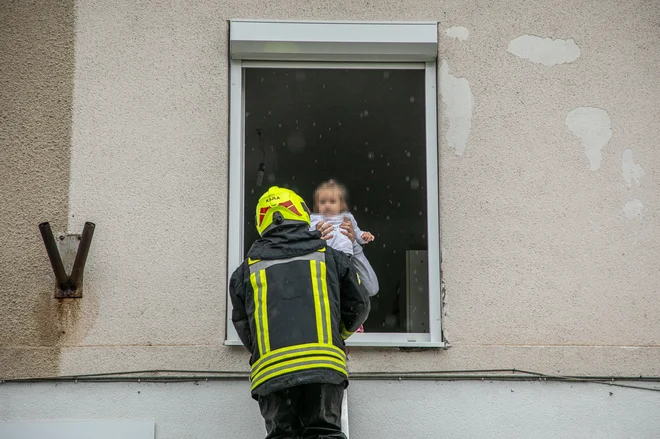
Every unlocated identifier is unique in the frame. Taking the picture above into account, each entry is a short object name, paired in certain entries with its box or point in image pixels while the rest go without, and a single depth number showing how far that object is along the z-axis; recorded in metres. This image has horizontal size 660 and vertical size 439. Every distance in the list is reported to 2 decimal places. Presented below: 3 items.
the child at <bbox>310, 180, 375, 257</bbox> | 10.48
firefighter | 8.53
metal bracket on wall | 10.44
